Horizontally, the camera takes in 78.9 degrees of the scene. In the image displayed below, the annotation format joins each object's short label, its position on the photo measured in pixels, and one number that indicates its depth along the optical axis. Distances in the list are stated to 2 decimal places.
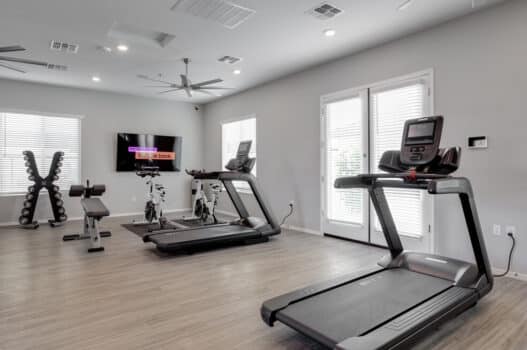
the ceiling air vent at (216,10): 3.47
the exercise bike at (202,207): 6.82
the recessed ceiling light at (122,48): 4.77
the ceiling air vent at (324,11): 3.56
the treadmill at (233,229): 4.43
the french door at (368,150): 4.23
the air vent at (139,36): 4.39
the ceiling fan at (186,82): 5.35
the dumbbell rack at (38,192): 6.25
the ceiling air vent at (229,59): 5.24
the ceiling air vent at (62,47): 4.66
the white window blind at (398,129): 4.24
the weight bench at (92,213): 4.43
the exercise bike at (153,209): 6.22
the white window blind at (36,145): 6.59
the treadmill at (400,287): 1.97
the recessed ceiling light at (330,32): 4.17
